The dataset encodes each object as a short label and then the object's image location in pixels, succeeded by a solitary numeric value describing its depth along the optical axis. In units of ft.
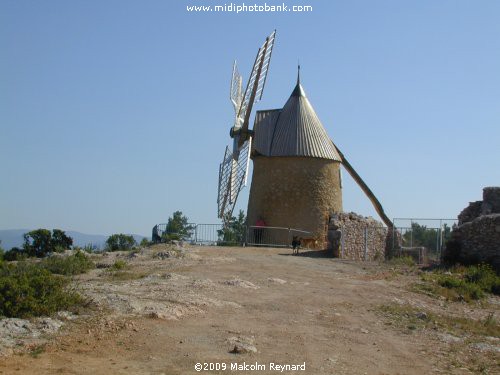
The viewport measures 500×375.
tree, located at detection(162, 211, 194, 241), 85.00
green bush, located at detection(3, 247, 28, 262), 69.80
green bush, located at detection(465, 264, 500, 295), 53.13
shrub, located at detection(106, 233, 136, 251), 85.06
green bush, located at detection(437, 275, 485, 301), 49.29
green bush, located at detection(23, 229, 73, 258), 80.94
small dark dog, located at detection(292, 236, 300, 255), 76.38
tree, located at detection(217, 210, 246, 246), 86.17
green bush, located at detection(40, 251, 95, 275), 48.78
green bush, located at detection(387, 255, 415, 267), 66.03
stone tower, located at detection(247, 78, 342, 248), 90.99
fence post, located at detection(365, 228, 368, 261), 78.00
